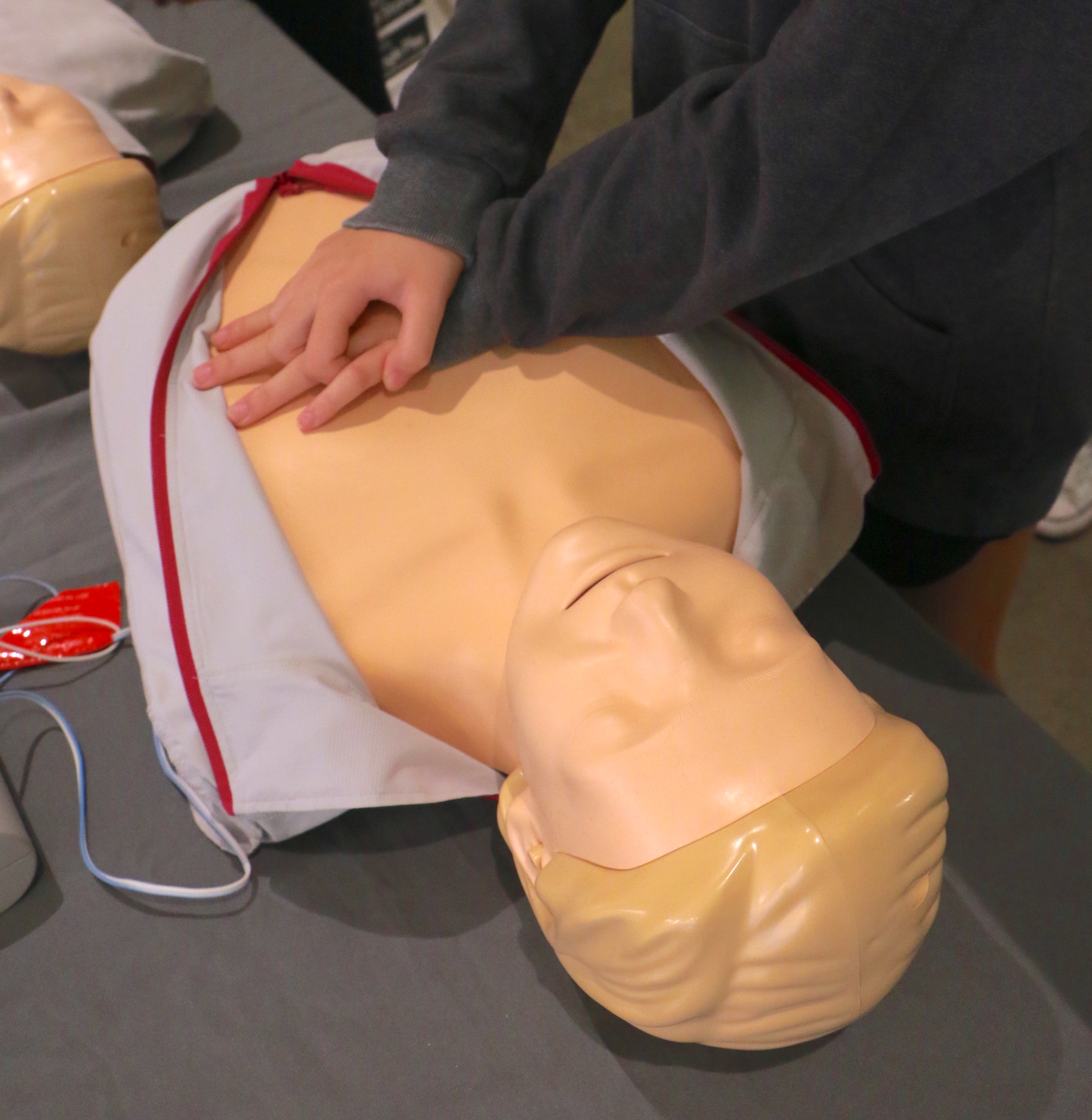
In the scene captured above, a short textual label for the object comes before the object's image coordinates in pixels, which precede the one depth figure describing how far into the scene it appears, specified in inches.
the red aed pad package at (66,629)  32.0
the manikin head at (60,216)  32.9
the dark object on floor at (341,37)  61.0
